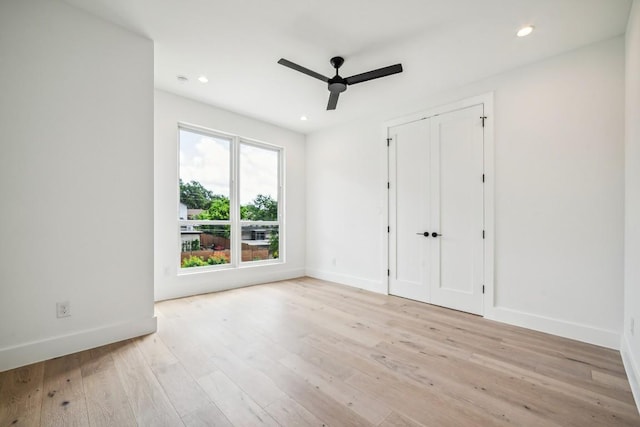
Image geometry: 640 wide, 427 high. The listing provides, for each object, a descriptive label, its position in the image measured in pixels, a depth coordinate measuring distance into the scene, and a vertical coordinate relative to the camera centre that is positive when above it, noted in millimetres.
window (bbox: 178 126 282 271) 4082 +240
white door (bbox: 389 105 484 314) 3365 +70
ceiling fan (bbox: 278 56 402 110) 2547 +1342
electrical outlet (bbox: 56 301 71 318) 2242 -757
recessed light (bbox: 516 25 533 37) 2412 +1611
